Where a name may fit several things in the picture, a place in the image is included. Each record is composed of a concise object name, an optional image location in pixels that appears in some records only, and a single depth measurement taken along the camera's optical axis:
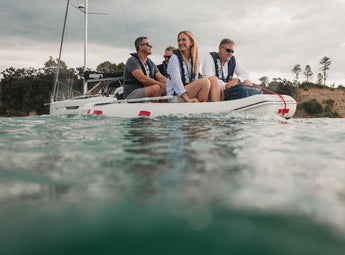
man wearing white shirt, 4.92
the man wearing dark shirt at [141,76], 4.99
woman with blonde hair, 4.44
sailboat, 8.94
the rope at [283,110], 4.58
